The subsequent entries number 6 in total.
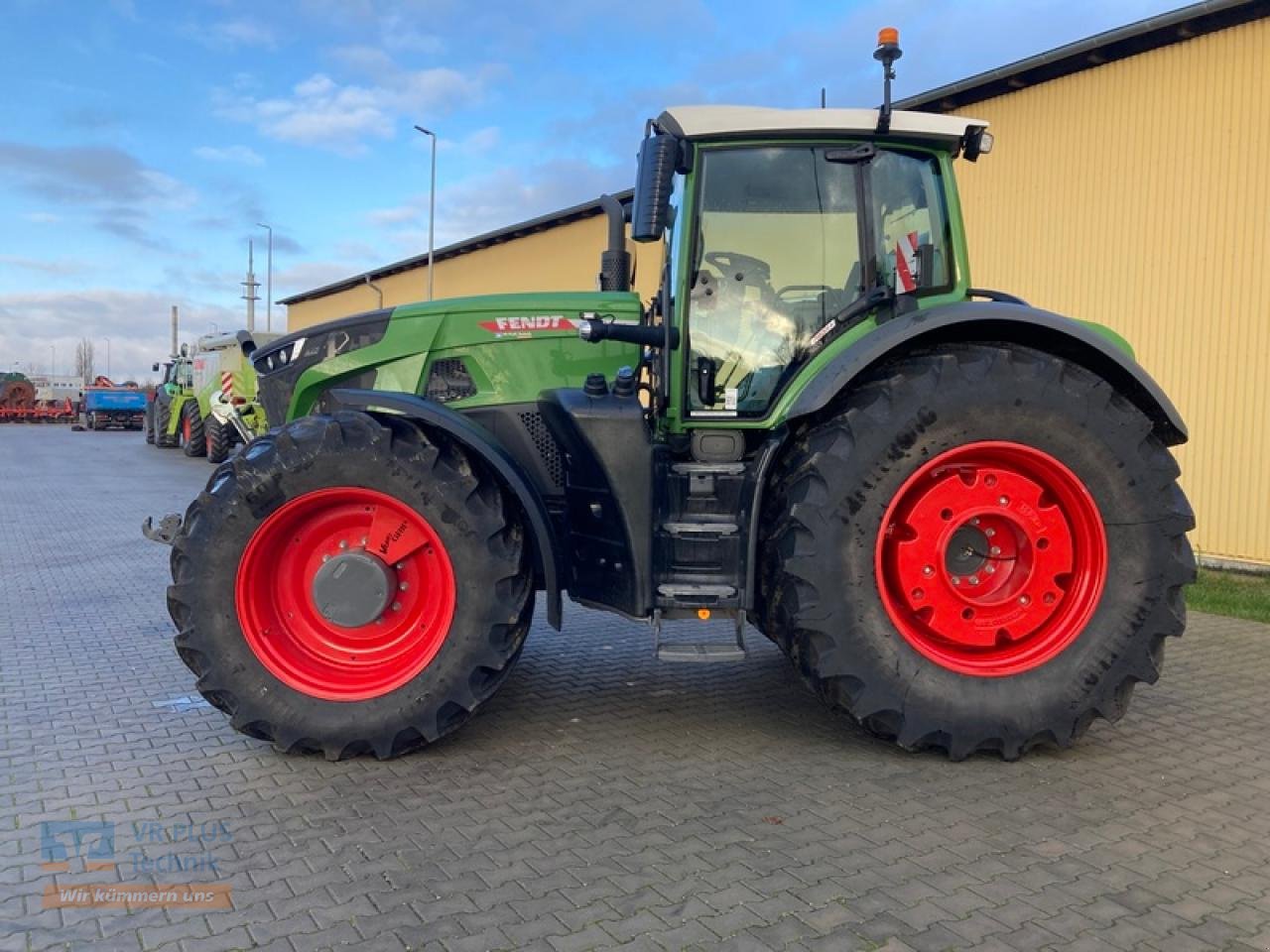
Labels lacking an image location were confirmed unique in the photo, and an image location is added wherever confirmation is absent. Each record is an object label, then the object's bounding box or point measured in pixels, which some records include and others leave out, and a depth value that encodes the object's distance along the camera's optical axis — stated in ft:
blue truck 118.11
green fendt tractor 12.72
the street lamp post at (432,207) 87.40
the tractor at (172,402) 81.10
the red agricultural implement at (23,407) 130.31
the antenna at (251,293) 163.43
